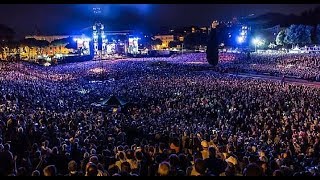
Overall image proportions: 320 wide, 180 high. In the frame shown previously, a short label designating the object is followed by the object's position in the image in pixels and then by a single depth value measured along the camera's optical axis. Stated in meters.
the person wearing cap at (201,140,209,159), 7.32
